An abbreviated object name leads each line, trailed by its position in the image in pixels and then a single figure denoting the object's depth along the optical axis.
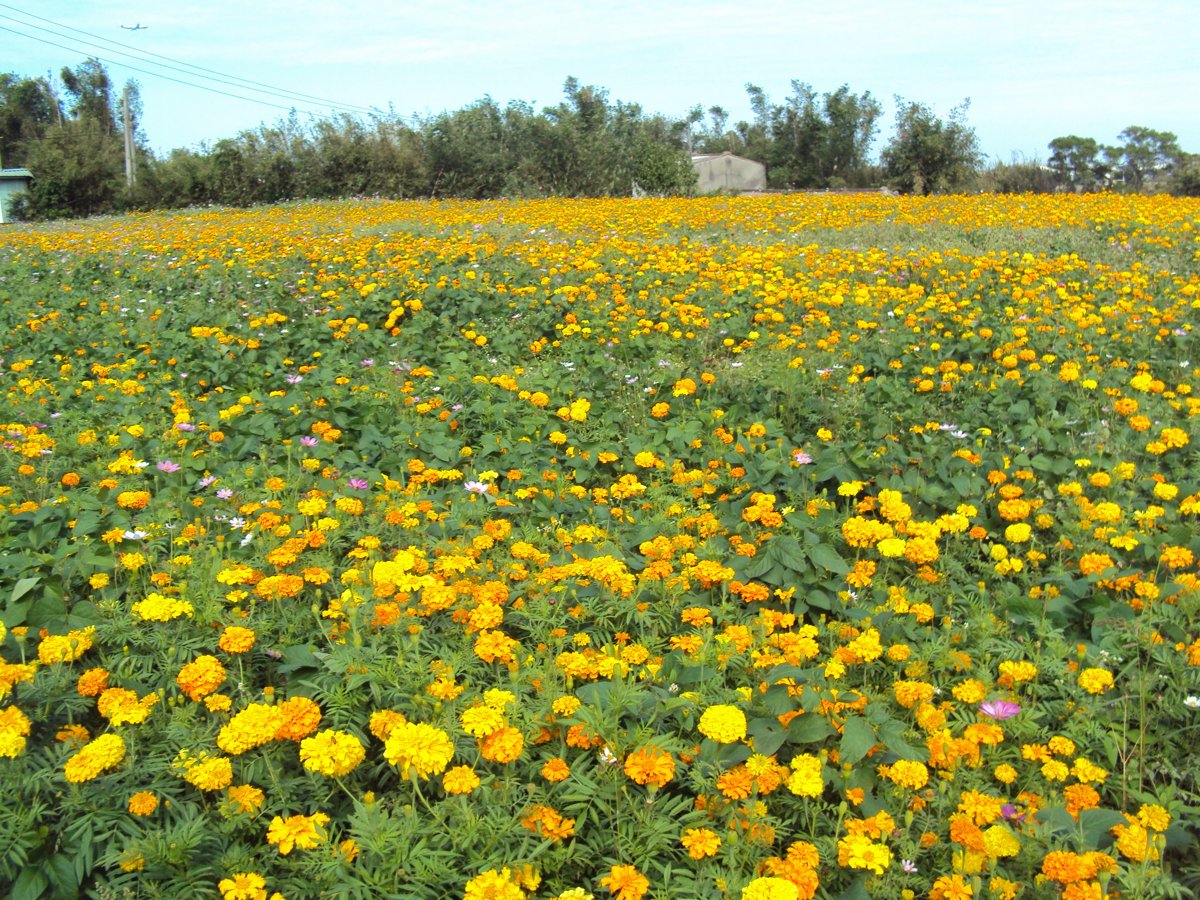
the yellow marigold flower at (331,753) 1.73
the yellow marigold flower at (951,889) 1.62
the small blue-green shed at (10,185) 29.41
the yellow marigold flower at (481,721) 1.78
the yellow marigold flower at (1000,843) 1.65
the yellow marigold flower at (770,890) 1.48
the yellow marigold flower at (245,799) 1.75
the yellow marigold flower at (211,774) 1.73
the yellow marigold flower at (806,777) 1.80
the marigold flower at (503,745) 1.77
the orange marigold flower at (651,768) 1.73
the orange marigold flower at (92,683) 1.96
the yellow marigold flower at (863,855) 1.67
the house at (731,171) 45.78
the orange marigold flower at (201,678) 1.92
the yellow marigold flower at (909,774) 1.86
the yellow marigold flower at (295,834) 1.63
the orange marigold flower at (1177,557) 2.62
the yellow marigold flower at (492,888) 1.48
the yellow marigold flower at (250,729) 1.76
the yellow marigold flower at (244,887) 1.54
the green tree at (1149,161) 19.48
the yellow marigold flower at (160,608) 2.14
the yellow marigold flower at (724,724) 1.83
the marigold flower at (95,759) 1.69
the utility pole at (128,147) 28.98
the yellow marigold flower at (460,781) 1.68
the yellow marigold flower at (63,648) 2.04
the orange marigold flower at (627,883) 1.55
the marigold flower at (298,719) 1.80
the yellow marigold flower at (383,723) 1.84
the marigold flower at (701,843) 1.65
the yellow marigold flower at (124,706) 1.83
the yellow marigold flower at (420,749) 1.70
